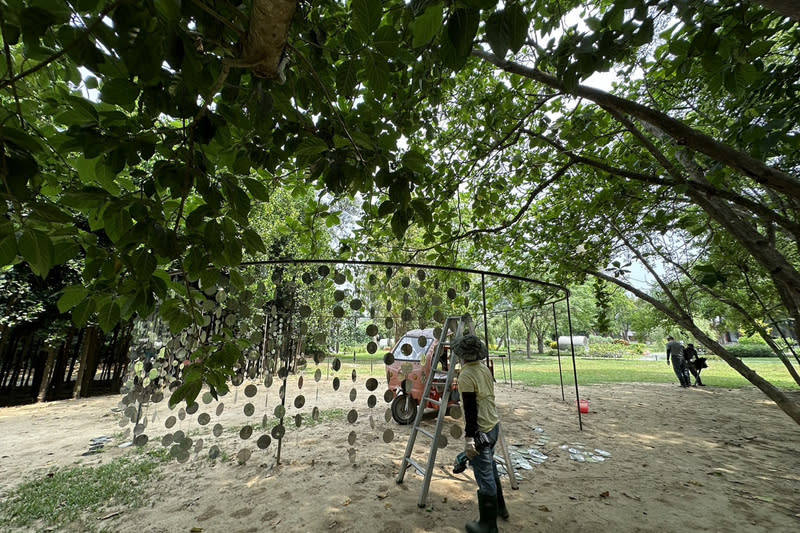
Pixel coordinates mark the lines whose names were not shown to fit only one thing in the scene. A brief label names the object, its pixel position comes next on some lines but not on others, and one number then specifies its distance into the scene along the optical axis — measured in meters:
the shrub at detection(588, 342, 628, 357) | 27.86
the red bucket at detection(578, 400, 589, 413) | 6.76
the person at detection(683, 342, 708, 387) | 10.69
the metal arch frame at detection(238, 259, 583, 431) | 2.38
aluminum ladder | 2.94
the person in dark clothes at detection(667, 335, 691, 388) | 10.32
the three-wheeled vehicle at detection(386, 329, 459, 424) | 5.05
